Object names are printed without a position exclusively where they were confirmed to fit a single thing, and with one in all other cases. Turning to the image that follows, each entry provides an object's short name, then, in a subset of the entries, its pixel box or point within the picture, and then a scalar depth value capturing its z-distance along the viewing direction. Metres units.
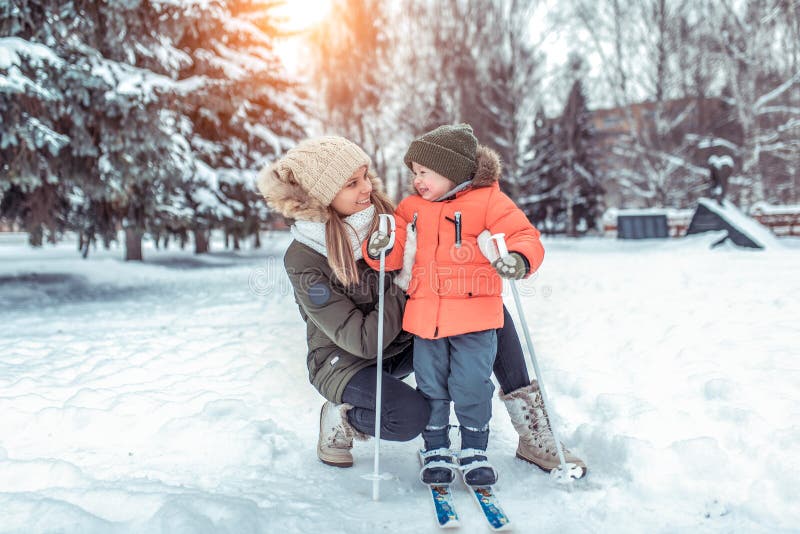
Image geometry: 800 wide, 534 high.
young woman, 2.11
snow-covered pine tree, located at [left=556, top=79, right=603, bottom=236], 19.20
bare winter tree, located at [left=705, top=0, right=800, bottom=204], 15.11
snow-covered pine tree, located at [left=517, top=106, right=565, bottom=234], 22.36
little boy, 2.02
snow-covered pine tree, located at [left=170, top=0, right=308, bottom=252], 9.95
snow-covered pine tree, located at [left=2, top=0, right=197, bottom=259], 5.09
